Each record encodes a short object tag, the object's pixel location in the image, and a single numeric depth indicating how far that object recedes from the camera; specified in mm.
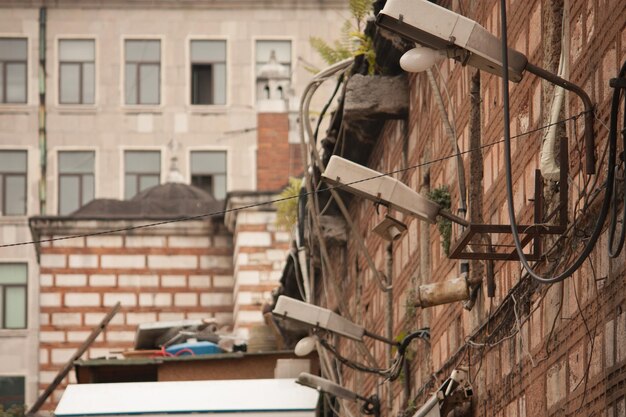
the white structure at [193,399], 24031
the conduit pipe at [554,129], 11836
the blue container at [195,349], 30438
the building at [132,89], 58875
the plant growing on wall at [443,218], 16344
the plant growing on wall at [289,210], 30439
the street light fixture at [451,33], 12156
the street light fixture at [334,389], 22125
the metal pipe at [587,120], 11016
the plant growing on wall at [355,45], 19750
